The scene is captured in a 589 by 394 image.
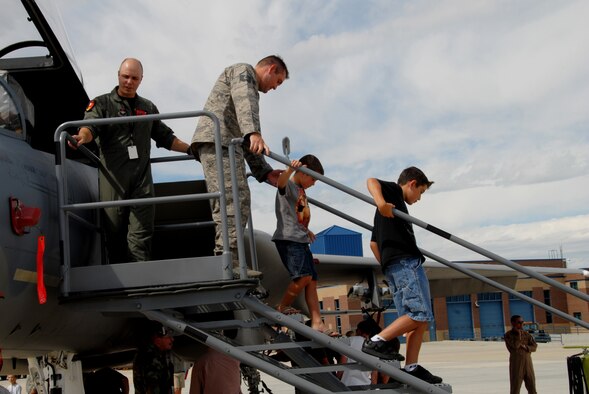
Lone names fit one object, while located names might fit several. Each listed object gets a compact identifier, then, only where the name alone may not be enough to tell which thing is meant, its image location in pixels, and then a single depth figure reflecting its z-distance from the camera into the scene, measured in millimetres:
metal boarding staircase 4562
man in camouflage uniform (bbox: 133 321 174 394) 6562
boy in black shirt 4992
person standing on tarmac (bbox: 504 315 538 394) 12781
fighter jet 4387
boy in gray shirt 5684
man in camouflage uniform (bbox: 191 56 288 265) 5031
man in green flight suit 5168
